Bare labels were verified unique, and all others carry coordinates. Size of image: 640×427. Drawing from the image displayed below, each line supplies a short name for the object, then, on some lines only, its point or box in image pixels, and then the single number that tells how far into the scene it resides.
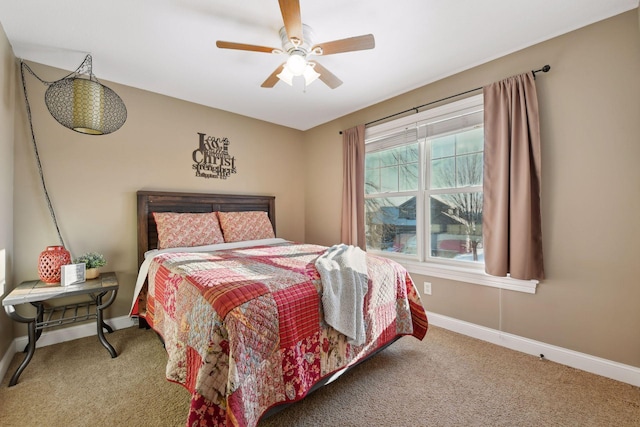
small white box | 2.05
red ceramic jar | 2.09
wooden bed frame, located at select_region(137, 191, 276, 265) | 2.77
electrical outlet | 2.80
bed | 1.17
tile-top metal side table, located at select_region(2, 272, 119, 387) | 1.82
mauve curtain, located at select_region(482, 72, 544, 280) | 2.09
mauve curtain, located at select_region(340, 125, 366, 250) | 3.36
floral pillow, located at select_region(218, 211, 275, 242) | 3.09
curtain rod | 2.07
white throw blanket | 1.55
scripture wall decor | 3.25
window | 2.54
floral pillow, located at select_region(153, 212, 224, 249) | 2.64
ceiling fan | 1.58
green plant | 2.28
